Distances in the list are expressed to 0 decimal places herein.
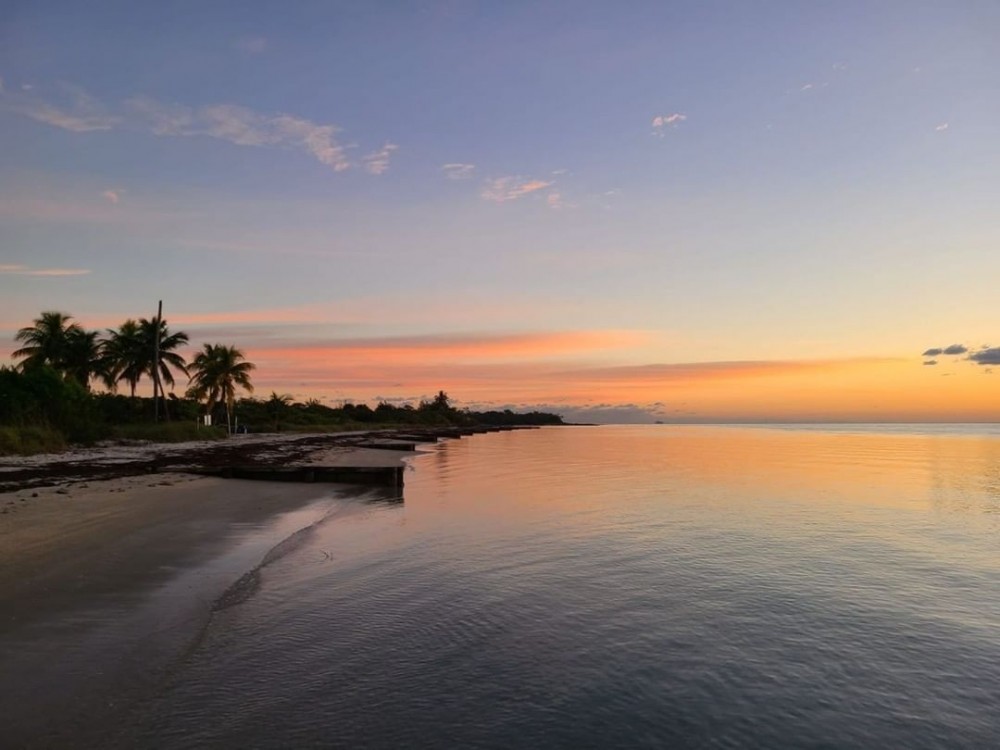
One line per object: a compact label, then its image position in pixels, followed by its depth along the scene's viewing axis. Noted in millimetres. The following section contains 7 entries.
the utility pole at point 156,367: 55938
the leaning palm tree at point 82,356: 59781
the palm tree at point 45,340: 58219
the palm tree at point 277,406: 98925
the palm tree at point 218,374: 71750
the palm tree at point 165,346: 59688
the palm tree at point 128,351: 60231
